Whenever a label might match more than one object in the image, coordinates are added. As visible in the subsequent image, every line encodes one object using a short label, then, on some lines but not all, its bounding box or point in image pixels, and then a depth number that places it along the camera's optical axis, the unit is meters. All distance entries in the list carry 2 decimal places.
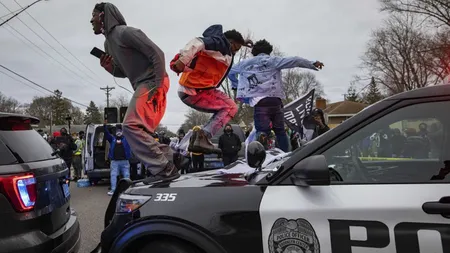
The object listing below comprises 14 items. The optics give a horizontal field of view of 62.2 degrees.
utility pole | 59.53
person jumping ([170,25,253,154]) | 4.04
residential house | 43.88
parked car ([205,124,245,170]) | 10.30
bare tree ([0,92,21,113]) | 60.40
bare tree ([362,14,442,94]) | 31.62
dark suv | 2.39
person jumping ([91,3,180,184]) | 3.41
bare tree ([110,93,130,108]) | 71.94
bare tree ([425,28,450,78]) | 26.29
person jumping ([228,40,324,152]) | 5.30
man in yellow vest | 13.28
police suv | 1.87
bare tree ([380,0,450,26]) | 27.36
